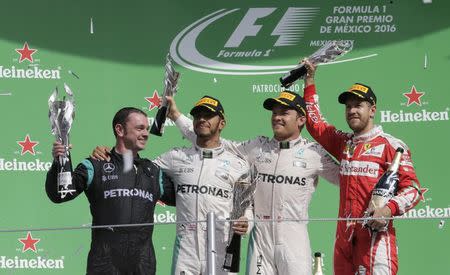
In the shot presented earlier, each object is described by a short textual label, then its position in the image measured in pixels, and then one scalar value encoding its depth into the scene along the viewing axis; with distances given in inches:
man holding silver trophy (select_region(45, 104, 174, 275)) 503.3
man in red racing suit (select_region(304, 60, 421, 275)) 531.2
